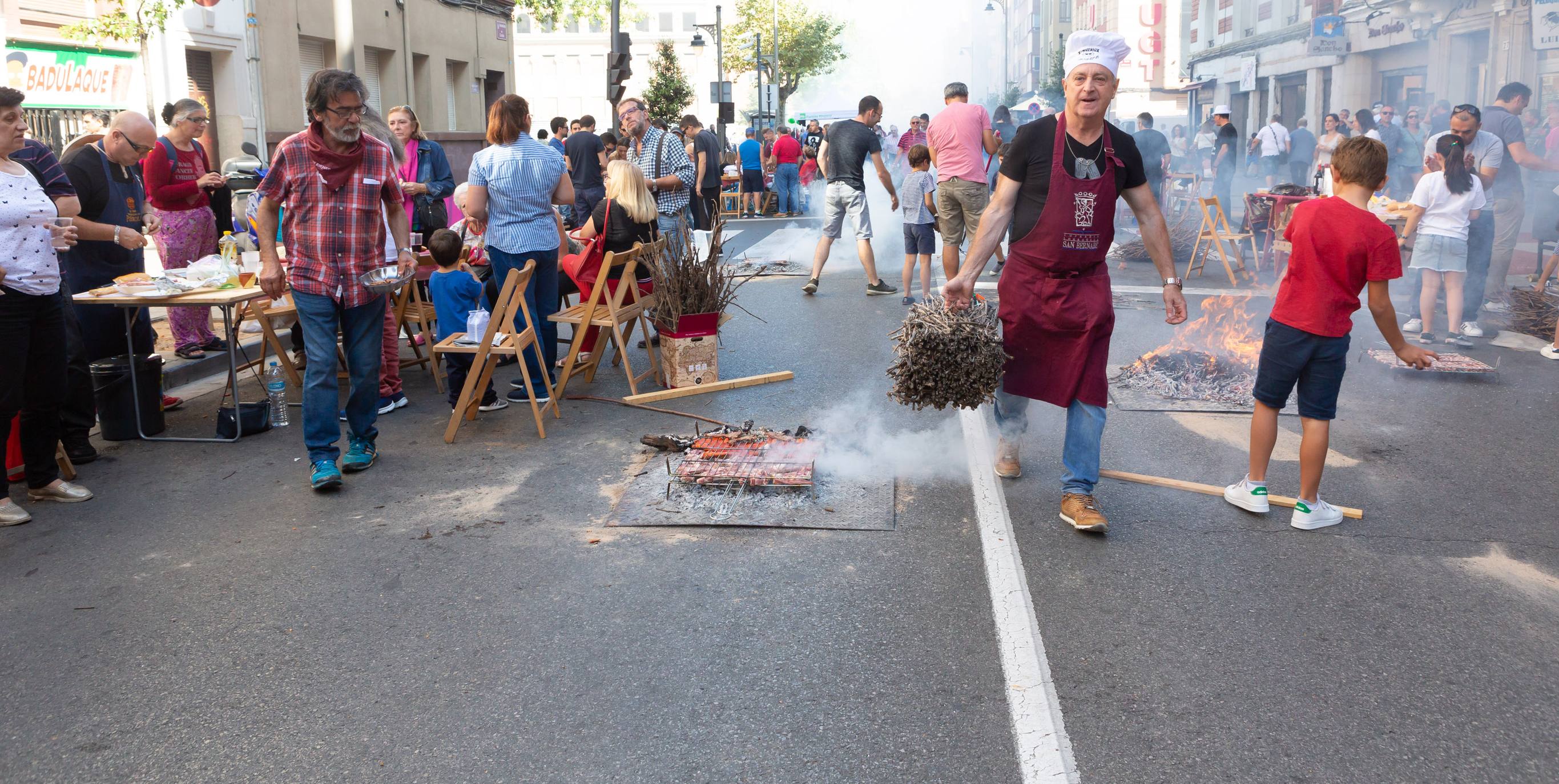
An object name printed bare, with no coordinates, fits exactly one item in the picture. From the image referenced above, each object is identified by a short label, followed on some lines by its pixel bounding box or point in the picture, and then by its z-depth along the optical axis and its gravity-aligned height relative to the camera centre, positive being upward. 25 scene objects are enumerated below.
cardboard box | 7.87 -0.98
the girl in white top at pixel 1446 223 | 9.00 -0.14
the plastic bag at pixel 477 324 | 7.07 -0.65
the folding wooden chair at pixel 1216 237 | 13.50 -0.34
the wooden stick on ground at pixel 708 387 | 7.66 -1.16
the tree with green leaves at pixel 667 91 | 43.12 +4.46
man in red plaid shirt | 5.61 -0.07
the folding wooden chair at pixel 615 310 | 7.74 -0.64
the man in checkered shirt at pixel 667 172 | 9.62 +0.33
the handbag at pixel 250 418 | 6.85 -1.17
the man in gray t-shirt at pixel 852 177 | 12.36 +0.35
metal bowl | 5.91 -0.32
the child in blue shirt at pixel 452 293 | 7.32 -0.48
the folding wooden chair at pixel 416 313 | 8.38 -0.69
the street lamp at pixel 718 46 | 33.86 +5.98
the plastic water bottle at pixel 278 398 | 7.21 -1.09
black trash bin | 6.75 -1.02
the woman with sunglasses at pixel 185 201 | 8.39 +0.13
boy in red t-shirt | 4.90 -0.39
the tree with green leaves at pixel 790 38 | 65.00 +9.76
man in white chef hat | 4.96 -0.15
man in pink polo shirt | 10.56 +0.38
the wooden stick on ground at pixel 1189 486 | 5.24 -1.31
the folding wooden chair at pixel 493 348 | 6.75 -0.76
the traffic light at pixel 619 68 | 17.81 +2.17
